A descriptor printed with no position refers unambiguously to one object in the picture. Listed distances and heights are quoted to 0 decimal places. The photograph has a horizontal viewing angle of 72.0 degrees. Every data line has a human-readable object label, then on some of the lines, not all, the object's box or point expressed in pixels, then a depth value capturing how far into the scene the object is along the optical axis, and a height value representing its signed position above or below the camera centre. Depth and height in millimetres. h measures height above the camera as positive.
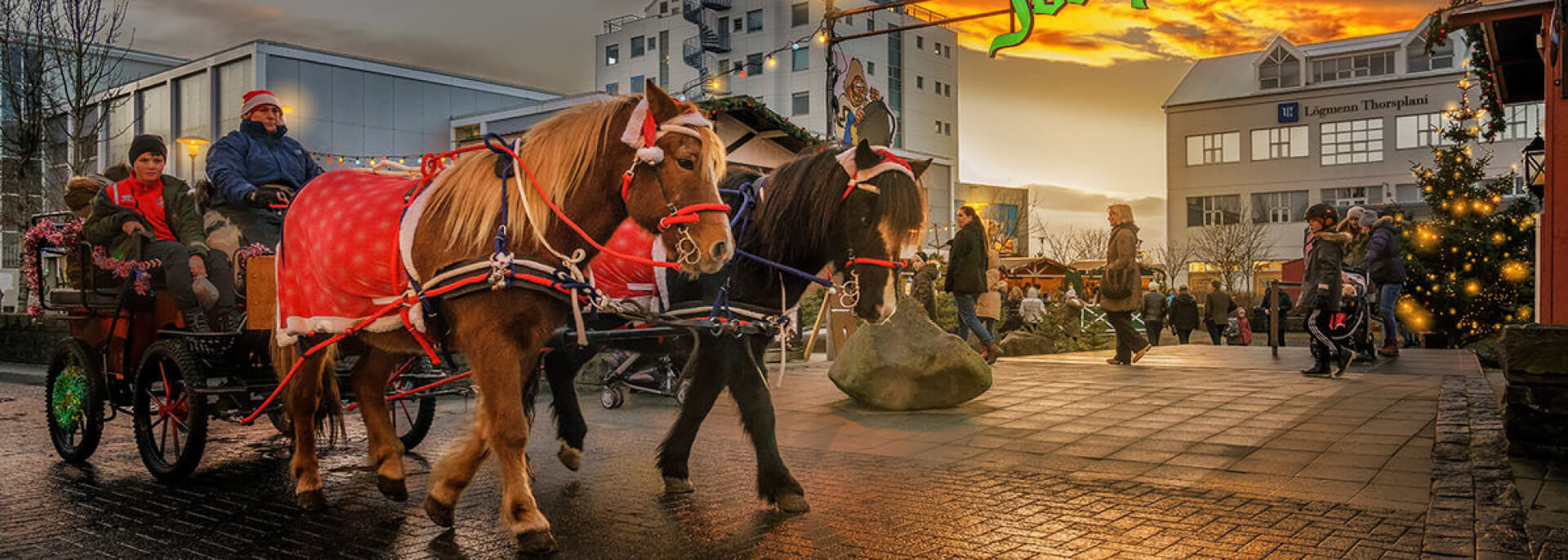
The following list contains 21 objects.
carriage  5965 -493
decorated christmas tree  17297 +402
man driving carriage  6371 +756
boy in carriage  6559 +387
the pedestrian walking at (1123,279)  12828 +71
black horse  5547 +203
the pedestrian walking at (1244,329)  22741 -959
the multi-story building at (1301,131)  51844 +7725
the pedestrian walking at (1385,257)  13203 +320
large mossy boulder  9062 -694
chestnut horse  4414 +268
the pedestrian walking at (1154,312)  21500 -543
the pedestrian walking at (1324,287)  11125 -37
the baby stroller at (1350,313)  11578 -338
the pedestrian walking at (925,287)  13531 -10
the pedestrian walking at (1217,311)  22297 -553
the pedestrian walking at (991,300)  14484 -185
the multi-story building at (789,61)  66938 +14865
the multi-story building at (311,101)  36281 +6831
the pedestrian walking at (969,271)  12414 +177
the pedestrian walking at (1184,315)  22297 -632
